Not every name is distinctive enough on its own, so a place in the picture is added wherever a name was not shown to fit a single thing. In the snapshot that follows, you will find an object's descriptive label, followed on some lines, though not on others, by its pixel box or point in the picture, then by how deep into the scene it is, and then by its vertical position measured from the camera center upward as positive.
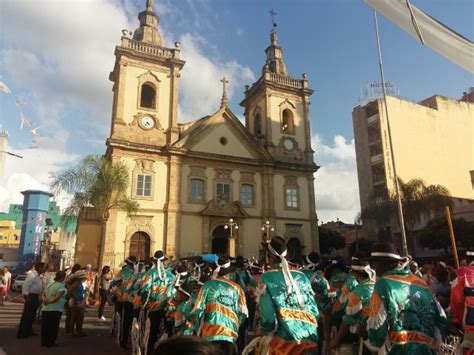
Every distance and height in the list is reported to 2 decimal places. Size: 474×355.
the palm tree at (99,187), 20.22 +3.93
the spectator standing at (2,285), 16.90 -1.15
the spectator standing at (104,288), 12.66 -0.98
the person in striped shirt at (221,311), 3.98 -0.58
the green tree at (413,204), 30.75 +4.37
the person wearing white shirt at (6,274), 17.25 -0.66
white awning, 3.40 +2.02
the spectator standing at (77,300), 9.69 -1.09
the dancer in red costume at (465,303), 3.93 -0.53
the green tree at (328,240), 38.69 +1.72
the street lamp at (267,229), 24.68 +1.95
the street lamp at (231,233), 23.64 +1.65
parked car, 26.66 -1.73
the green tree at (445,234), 28.77 +1.68
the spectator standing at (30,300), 9.85 -1.07
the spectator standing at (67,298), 9.84 -1.00
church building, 24.47 +6.47
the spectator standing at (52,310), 8.70 -1.17
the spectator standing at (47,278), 14.17 -0.74
